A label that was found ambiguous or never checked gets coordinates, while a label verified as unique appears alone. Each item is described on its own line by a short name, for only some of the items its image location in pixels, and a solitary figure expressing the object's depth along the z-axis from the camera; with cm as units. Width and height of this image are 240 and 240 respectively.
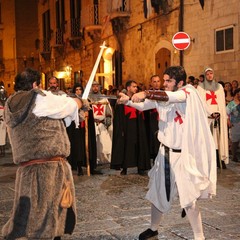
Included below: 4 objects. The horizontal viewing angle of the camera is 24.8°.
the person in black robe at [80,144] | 1014
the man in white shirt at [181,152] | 514
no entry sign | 1517
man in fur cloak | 458
